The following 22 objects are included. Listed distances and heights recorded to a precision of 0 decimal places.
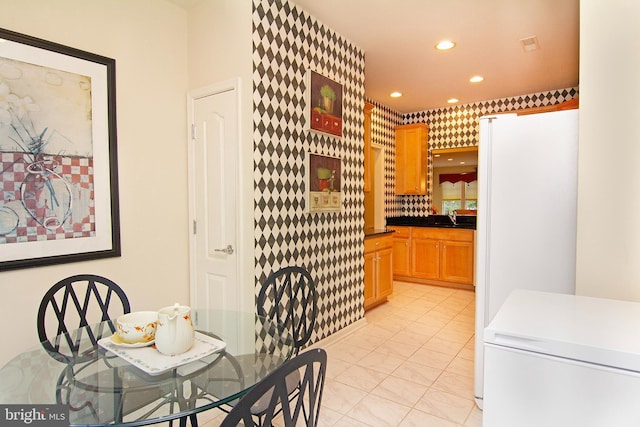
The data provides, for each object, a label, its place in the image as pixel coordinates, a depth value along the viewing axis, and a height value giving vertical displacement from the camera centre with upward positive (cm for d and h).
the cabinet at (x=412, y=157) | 568 +70
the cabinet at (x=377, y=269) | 399 -82
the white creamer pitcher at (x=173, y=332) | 130 -48
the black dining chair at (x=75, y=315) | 150 -61
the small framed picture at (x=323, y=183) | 286 +15
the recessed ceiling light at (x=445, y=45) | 328 +146
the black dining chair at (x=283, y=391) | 82 -49
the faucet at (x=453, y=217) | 561 -27
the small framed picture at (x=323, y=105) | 285 +81
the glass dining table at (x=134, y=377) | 110 -62
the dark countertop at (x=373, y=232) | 405 -39
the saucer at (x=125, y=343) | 139 -56
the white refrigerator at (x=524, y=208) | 203 -5
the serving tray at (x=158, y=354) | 125 -58
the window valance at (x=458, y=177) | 564 +38
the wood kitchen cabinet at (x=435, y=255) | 507 -82
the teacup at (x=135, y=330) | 140 -51
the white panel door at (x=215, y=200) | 251 +1
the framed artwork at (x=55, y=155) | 194 +28
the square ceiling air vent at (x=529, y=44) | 321 +146
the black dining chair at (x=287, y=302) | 194 -68
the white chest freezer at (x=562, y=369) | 104 -54
